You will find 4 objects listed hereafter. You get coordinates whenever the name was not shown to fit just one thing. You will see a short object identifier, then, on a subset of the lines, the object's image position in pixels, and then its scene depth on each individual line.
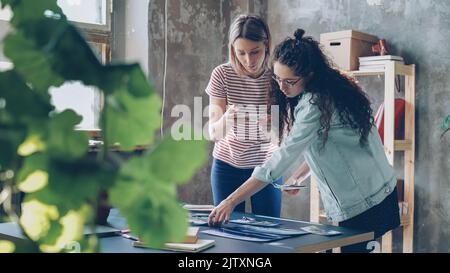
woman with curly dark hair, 2.03
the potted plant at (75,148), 0.31
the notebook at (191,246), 1.59
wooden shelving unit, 3.39
